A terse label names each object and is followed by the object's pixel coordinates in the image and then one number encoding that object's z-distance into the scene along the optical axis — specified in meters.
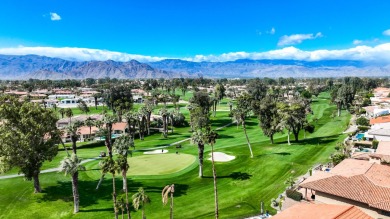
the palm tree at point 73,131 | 58.97
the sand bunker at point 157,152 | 79.89
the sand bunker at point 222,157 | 69.09
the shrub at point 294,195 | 43.47
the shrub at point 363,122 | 95.65
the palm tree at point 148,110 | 105.50
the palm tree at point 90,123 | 92.87
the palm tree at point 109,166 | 39.28
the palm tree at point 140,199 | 35.69
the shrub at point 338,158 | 56.28
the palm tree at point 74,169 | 46.31
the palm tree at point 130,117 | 92.09
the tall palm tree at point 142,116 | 102.28
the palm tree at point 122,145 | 52.66
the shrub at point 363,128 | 89.18
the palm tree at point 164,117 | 101.19
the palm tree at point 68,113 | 104.41
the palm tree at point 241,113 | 72.75
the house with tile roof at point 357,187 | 34.31
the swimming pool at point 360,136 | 79.71
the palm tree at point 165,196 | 33.56
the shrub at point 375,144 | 67.72
